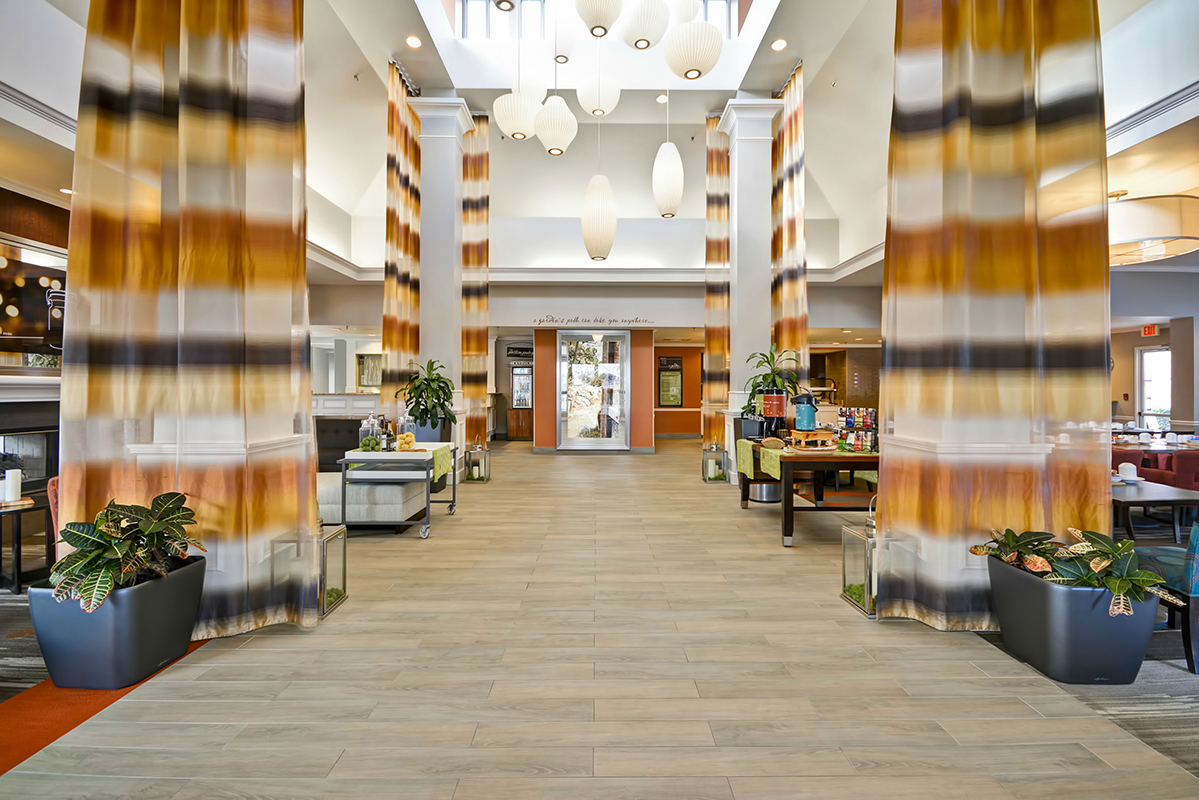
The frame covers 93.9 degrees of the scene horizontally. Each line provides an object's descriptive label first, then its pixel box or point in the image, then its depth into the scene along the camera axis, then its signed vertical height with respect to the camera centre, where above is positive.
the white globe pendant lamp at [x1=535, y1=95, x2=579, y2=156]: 5.91 +2.97
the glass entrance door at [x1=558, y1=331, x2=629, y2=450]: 11.55 +0.26
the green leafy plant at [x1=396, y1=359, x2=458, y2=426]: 6.24 +0.04
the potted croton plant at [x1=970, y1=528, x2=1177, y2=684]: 2.24 -0.84
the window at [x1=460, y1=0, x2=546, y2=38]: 7.93 +5.45
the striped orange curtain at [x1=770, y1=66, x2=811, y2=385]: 6.96 +2.14
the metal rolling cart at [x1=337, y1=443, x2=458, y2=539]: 4.73 -0.60
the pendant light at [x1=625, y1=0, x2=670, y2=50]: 4.67 +3.20
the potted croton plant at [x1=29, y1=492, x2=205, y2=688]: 2.19 -0.81
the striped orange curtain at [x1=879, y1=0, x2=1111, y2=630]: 2.76 +0.57
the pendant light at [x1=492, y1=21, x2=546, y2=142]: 5.82 +3.04
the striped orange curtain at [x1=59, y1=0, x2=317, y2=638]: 2.74 +0.56
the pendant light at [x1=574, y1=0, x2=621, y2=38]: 4.48 +3.15
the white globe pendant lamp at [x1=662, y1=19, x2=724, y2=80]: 4.72 +3.04
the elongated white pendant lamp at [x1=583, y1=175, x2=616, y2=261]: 6.77 +2.30
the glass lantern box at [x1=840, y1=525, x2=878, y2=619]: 3.03 -0.94
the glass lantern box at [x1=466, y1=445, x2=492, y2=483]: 7.86 -0.89
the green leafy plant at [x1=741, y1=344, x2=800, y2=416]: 6.46 +0.34
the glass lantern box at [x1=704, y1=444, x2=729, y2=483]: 7.77 -0.89
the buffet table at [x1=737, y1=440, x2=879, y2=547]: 4.36 -0.47
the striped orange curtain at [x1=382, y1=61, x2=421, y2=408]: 6.82 +1.88
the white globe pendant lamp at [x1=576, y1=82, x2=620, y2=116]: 6.07 +3.33
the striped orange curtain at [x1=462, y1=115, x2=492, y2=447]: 8.23 +1.90
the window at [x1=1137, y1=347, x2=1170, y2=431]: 11.09 +0.47
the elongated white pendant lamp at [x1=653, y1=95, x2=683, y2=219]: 6.51 +2.65
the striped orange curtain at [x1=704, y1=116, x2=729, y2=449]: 8.12 +1.80
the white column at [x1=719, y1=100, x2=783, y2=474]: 7.48 +2.27
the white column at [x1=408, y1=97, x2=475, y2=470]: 7.41 +2.02
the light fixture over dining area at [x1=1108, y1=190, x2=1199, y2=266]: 3.85 +1.30
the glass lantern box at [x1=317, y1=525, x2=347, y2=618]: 3.02 -0.93
